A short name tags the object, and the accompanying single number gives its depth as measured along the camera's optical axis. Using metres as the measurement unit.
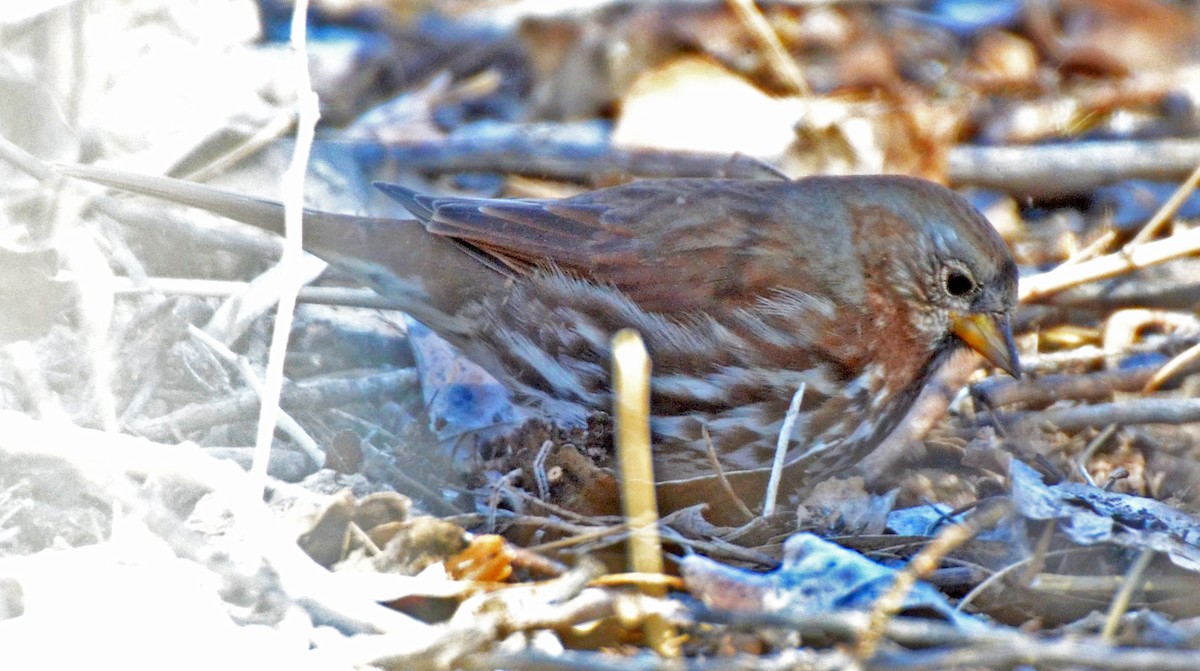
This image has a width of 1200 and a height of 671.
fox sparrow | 7.23
